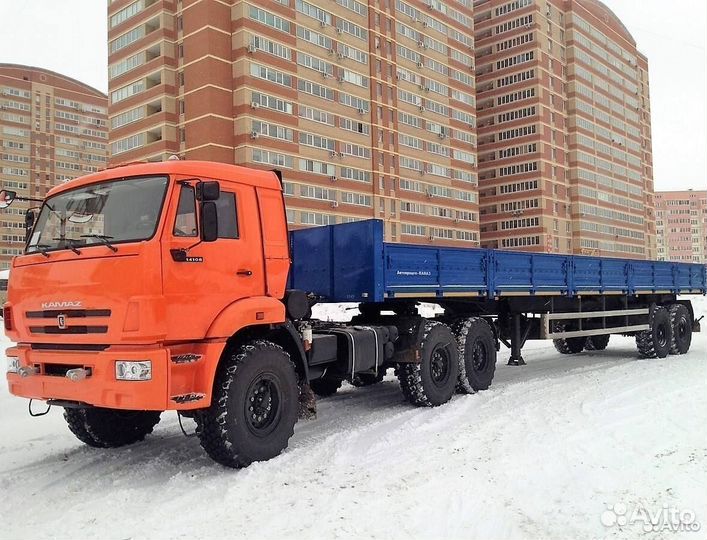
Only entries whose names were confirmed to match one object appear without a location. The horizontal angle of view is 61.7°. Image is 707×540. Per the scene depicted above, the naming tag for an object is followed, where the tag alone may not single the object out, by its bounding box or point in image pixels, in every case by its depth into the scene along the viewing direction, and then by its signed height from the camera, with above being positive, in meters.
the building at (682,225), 153.75 +15.45
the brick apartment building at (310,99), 49.12 +17.86
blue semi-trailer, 8.16 -0.26
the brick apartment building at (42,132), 89.69 +26.29
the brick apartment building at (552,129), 77.00 +21.69
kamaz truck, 5.25 -0.14
